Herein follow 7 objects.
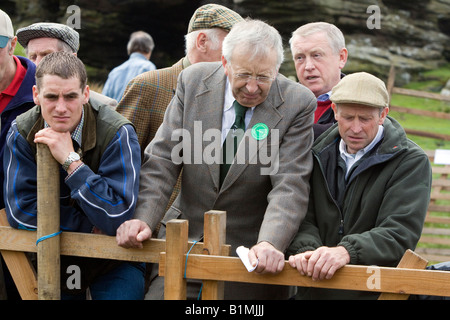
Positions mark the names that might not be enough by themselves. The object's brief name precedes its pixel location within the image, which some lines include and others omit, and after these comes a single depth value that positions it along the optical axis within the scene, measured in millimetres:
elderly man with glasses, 6363
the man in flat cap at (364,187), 6117
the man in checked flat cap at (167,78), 8914
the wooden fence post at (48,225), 6094
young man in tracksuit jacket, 6145
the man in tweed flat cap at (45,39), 8953
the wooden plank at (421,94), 31562
